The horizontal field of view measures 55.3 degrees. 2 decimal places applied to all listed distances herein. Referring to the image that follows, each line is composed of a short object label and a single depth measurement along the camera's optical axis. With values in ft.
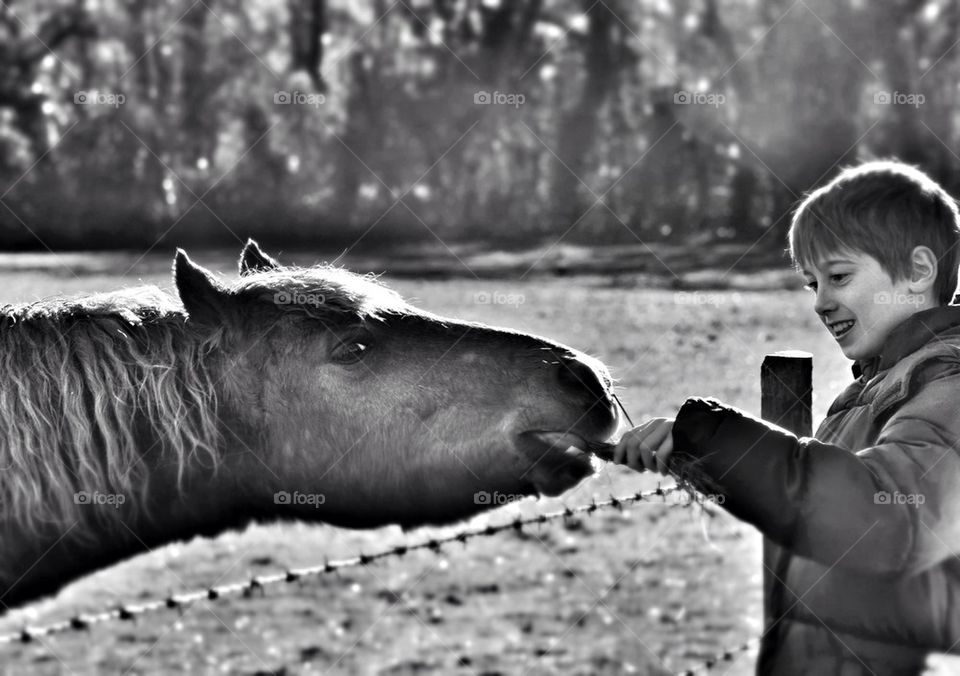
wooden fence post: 10.68
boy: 5.56
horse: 8.62
